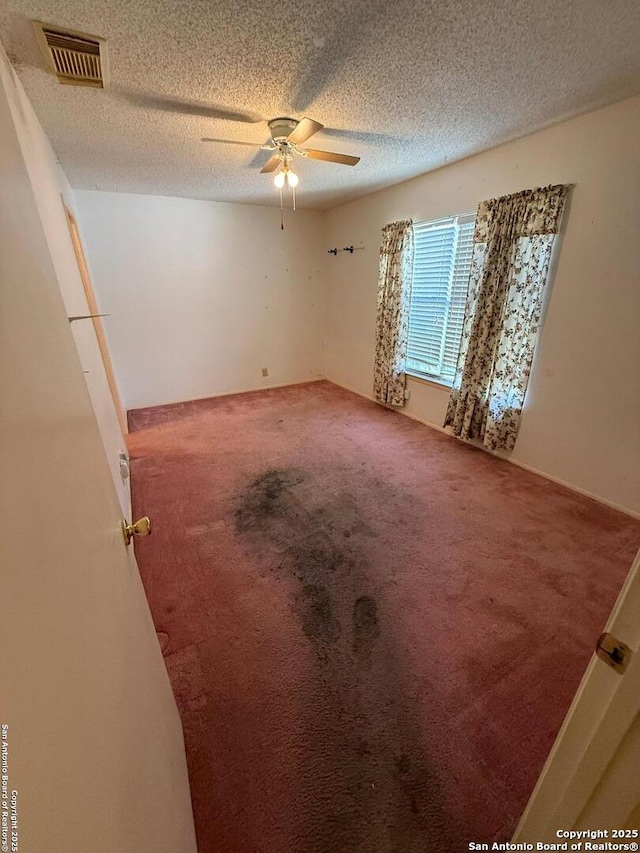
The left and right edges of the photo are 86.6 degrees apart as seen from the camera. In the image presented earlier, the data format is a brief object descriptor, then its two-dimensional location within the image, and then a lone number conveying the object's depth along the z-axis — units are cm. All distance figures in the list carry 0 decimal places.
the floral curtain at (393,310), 348
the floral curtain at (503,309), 236
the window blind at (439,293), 306
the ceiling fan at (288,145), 188
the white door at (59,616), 29
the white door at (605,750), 47
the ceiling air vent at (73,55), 133
